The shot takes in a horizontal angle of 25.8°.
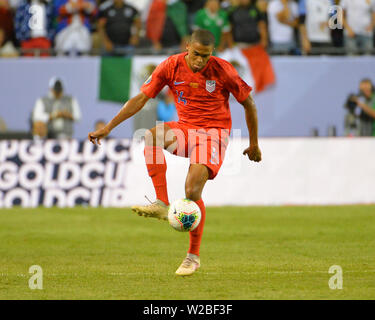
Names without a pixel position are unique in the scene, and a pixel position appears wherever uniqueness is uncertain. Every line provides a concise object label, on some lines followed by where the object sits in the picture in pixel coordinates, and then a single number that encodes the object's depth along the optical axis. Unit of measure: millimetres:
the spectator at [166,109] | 18728
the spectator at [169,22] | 19250
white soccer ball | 8461
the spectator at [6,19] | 19328
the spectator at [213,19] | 18750
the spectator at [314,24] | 18906
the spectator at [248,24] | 19000
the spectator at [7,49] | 19531
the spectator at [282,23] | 19438
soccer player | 8867
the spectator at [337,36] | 19312
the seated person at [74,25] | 19094
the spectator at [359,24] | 19031
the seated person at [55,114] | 18281
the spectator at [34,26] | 18641
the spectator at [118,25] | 19141
